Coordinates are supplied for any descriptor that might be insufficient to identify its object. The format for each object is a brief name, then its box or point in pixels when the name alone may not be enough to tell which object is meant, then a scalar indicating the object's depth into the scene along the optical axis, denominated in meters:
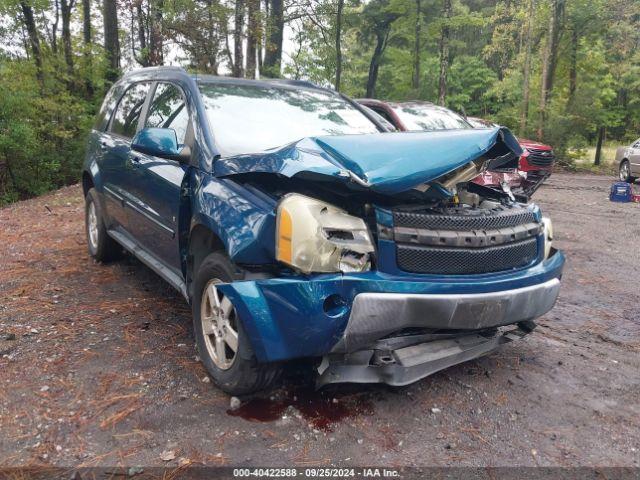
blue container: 11.52
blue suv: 2.55
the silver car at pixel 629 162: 15.40
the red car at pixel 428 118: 8.81
